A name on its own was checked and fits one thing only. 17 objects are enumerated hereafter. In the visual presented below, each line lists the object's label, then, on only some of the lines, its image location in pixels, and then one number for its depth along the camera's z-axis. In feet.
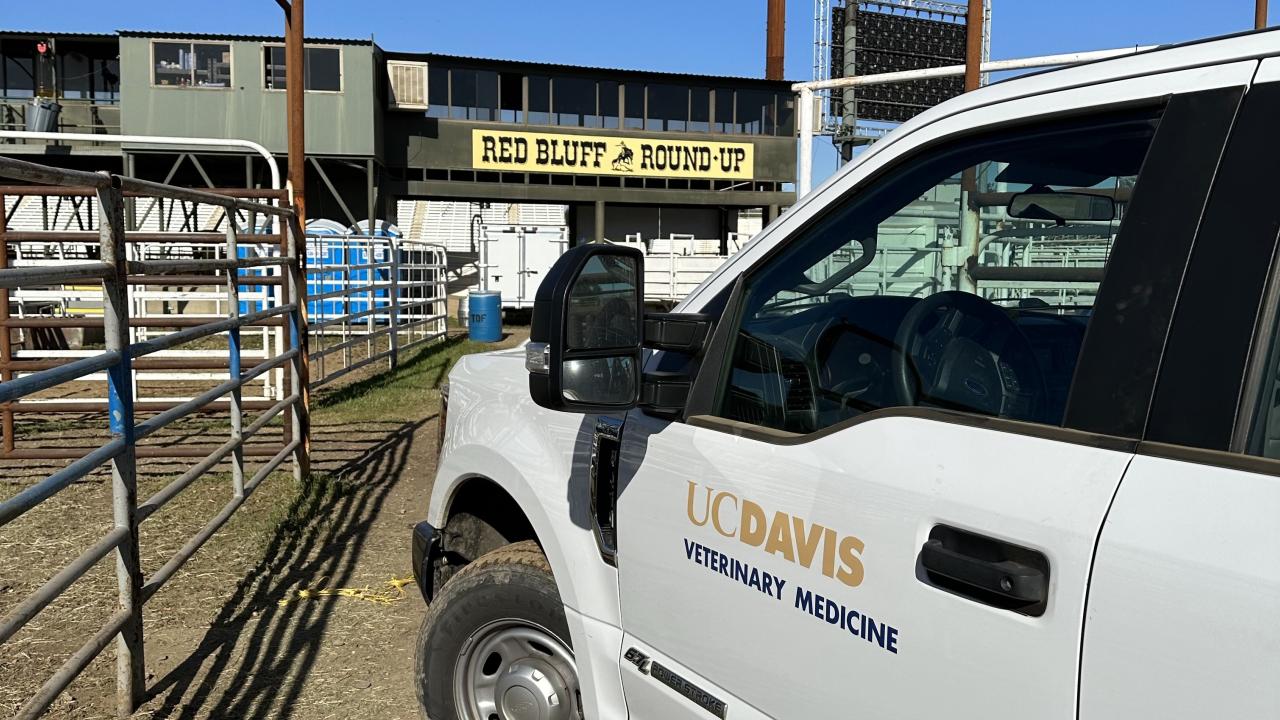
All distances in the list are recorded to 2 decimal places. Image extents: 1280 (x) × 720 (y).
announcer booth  96.73
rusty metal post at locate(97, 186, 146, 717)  12.46
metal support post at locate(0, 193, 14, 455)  25.08
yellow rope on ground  17.42
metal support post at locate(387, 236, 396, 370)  49.95
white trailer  87.30
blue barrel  64.69
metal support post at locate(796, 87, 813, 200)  24.09
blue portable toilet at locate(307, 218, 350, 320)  55.11
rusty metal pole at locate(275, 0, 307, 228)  24.13
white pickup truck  4.72
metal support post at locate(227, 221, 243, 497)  19.80
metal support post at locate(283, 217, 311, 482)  23.86
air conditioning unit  93.20
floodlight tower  97.86
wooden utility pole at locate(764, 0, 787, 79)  136.77
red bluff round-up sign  98.53
